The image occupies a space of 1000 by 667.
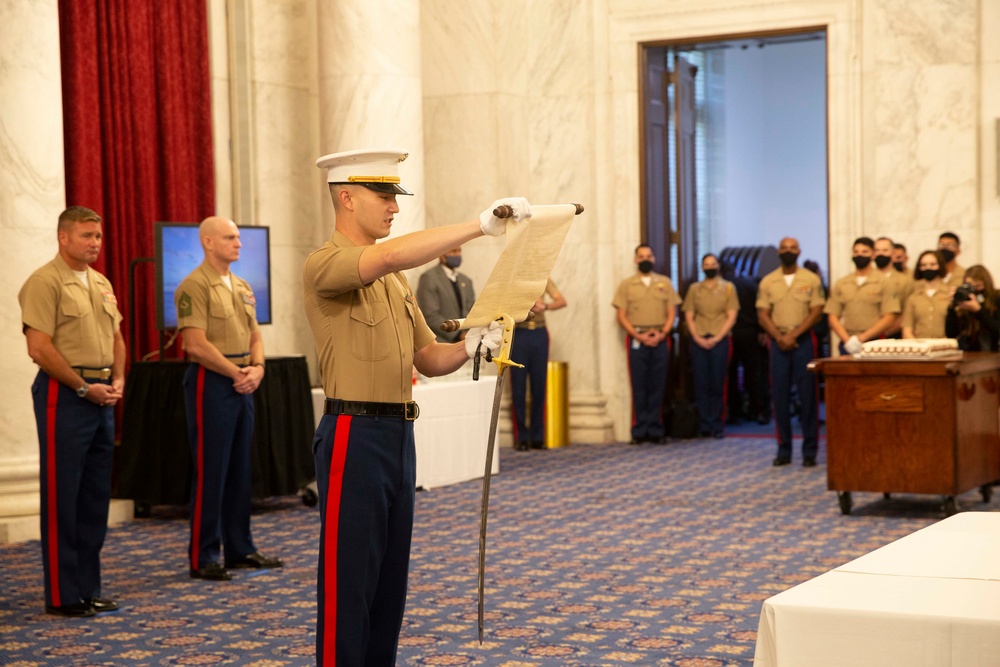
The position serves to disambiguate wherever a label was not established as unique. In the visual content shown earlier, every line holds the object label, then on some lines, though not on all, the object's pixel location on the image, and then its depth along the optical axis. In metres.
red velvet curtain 8.65
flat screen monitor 7.90
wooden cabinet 7.43
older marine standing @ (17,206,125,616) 5.57
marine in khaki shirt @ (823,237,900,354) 10.01
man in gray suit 10.59
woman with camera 8.53
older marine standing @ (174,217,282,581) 6.17
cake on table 7.64
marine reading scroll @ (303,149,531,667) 3.30
